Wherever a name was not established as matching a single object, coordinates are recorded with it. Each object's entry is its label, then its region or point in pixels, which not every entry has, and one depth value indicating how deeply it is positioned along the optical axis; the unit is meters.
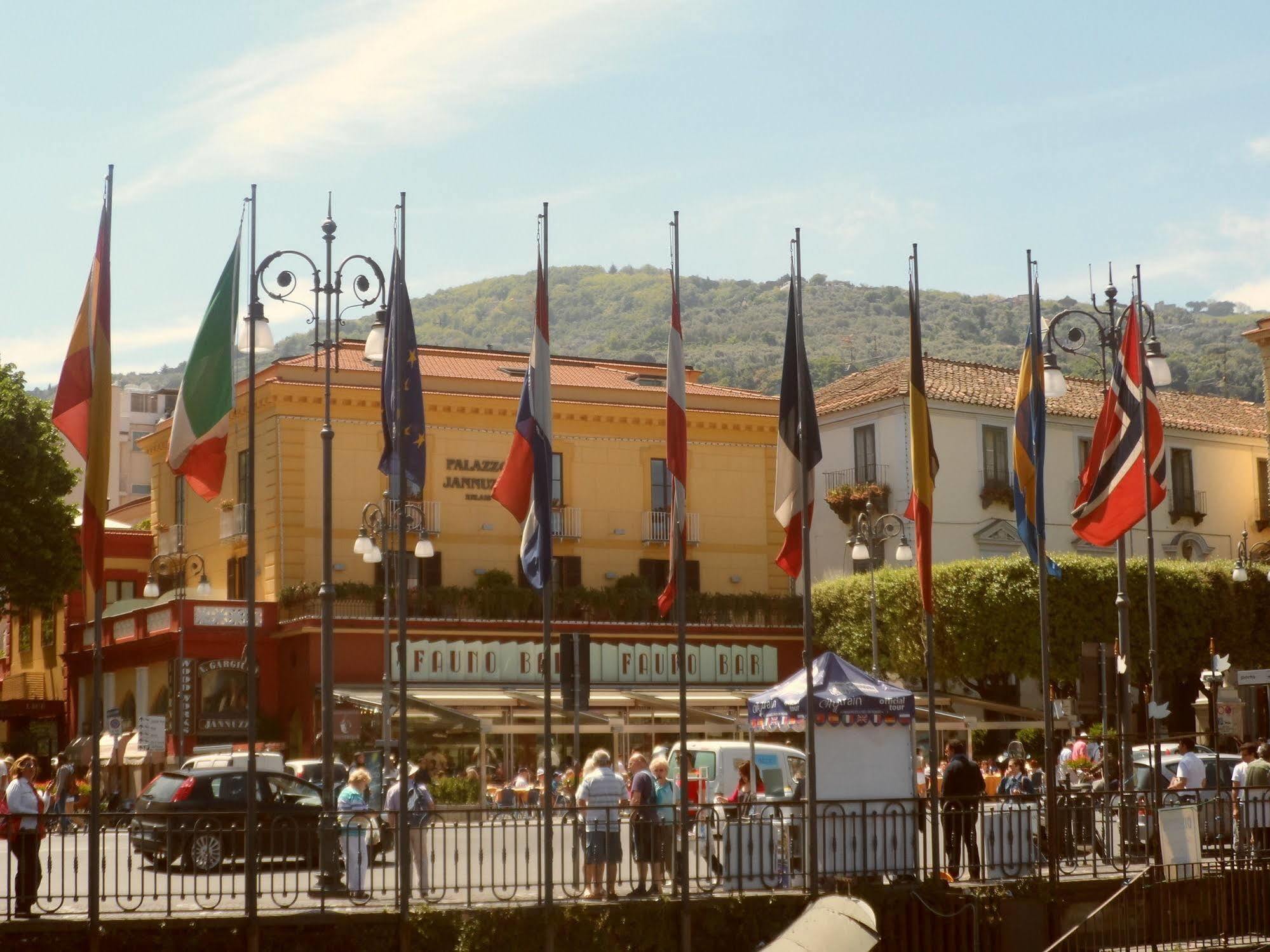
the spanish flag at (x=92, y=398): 17.03
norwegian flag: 22.05
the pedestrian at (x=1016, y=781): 26.20
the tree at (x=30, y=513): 47.78
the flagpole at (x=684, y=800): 17.33
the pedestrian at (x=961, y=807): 19.64
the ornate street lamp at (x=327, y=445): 21.48
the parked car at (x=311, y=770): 31.03
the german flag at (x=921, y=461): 19.77
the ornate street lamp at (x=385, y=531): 28.35
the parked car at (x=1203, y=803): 20.61
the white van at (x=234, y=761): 25.80
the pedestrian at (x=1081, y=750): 31.75
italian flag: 18.22
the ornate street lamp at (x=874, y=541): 35.53
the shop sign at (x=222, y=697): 40.47
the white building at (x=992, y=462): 52.22
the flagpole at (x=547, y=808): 17.11
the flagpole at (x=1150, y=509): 22.45
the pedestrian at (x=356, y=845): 17.39
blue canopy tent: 20.69
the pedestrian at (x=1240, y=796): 21.08
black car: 21.16
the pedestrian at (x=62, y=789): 31.69
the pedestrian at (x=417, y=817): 17.70
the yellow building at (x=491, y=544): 41.69
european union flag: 19.27
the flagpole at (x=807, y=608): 17.97
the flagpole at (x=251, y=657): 16.57
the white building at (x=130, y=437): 85.62
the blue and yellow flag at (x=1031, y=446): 20.83
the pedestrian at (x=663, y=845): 18.28
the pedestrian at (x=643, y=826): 18.19
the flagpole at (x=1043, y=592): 19.23
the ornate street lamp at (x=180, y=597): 37.31
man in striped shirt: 17.98
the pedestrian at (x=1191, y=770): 25.05
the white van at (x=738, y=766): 27.61
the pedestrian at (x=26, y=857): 16.50
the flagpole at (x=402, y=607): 16.88
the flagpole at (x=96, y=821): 15.80
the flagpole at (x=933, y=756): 18.56
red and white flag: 18.92
